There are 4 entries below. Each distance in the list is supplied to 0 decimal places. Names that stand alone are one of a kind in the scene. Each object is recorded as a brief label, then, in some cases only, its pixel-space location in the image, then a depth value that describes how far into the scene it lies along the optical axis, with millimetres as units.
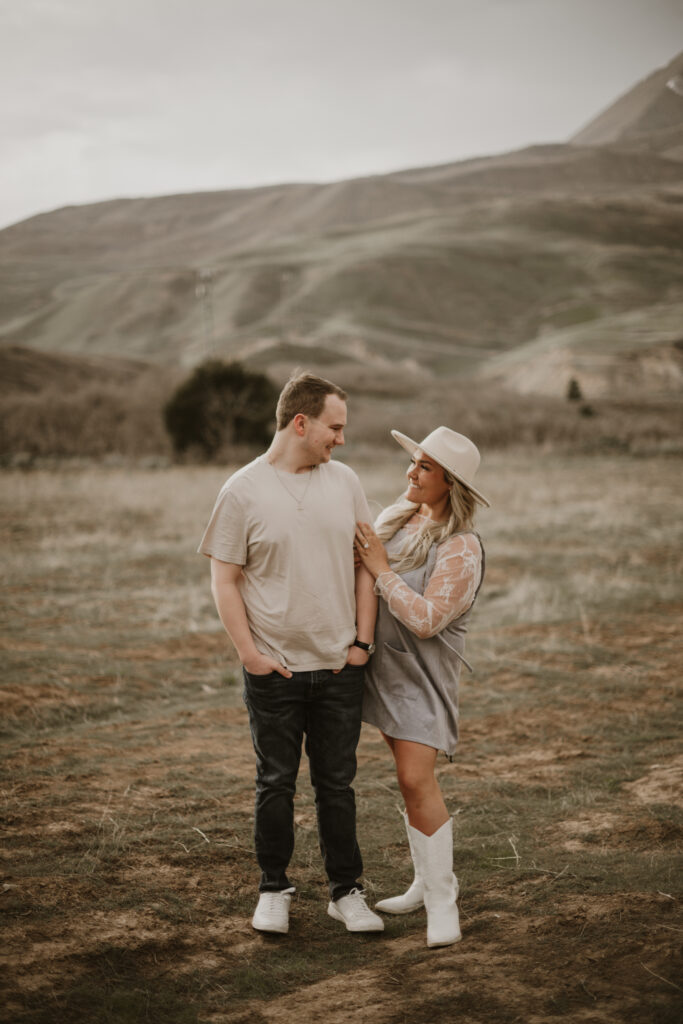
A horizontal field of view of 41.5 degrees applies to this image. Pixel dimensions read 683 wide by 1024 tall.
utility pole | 96188
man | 3426
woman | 3395
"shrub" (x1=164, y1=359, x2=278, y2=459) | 30219
